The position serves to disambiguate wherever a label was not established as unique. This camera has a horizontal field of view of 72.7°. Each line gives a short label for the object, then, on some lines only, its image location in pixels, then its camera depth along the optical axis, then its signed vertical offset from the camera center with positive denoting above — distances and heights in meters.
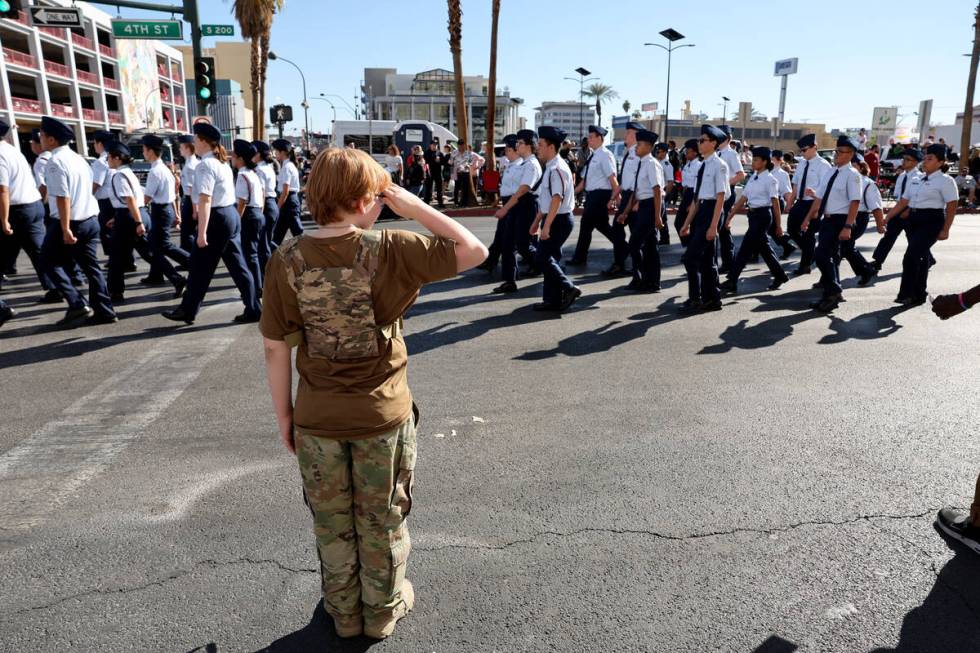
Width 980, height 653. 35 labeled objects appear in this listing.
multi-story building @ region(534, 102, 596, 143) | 192.73 +16.65
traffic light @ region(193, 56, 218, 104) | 14.03 +1.97
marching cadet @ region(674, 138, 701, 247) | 10.31 -0.26
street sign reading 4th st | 14.27 +3.09
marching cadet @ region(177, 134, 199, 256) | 7.74 -0.17
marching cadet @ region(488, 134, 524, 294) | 8.45 -0.68
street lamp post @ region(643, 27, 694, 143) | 35.43 +7.20
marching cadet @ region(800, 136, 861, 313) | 7.71 -0.52
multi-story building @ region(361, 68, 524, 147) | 93.88 +9.87
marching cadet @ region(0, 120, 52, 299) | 6.71 -0.27
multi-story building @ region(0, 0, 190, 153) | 40.84 +6.97
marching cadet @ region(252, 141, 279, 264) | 9.08 -0.22
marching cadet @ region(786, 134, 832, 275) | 9.63 -0.25
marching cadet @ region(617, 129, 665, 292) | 8.59 -0.54
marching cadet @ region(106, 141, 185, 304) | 7.73 -0.45
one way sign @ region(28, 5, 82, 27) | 13.95 +3.34
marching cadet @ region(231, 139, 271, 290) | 7.83 -0.30
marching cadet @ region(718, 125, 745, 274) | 9.17 -0.36
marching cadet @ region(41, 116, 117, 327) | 6.56 -0.52
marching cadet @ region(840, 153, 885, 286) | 9.27 -0.89
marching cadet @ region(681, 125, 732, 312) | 7.35 -0.57
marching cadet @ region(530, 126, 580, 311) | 7.47 -0.53
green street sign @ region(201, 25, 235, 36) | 14.07 +3.04
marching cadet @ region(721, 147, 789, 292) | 8.77 -0.53
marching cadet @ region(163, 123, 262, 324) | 6.62 -0.57
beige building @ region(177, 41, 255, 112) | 96.69 +16.38
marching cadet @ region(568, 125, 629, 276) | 9.60 -0.28
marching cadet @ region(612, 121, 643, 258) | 9.53 -0.11
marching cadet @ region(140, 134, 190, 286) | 8.30 -0.38
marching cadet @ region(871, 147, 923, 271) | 9.07 -0.60
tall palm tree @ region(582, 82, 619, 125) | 106.91 +12.93
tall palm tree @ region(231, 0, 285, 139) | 27.69 +5.85
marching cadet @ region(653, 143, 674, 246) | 14.61 +0.18
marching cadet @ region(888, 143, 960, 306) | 7.74 -0.53
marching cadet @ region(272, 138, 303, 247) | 10.50 -0.18
